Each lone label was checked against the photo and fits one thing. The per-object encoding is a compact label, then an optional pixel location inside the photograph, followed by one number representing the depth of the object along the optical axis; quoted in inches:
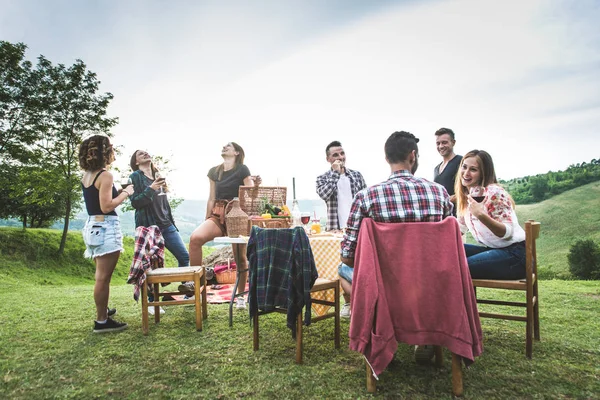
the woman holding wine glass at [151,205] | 172.2
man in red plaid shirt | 87.2
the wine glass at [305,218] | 145.8
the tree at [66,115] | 537.0
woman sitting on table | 168.4
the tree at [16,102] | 500.7
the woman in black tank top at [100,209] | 136.8
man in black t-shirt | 178.4
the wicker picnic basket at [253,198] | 164.2
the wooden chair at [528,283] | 106.0
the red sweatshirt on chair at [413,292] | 82.2
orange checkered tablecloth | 140.3
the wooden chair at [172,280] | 139.3
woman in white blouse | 107.9
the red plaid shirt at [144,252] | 141.5
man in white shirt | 170.7
